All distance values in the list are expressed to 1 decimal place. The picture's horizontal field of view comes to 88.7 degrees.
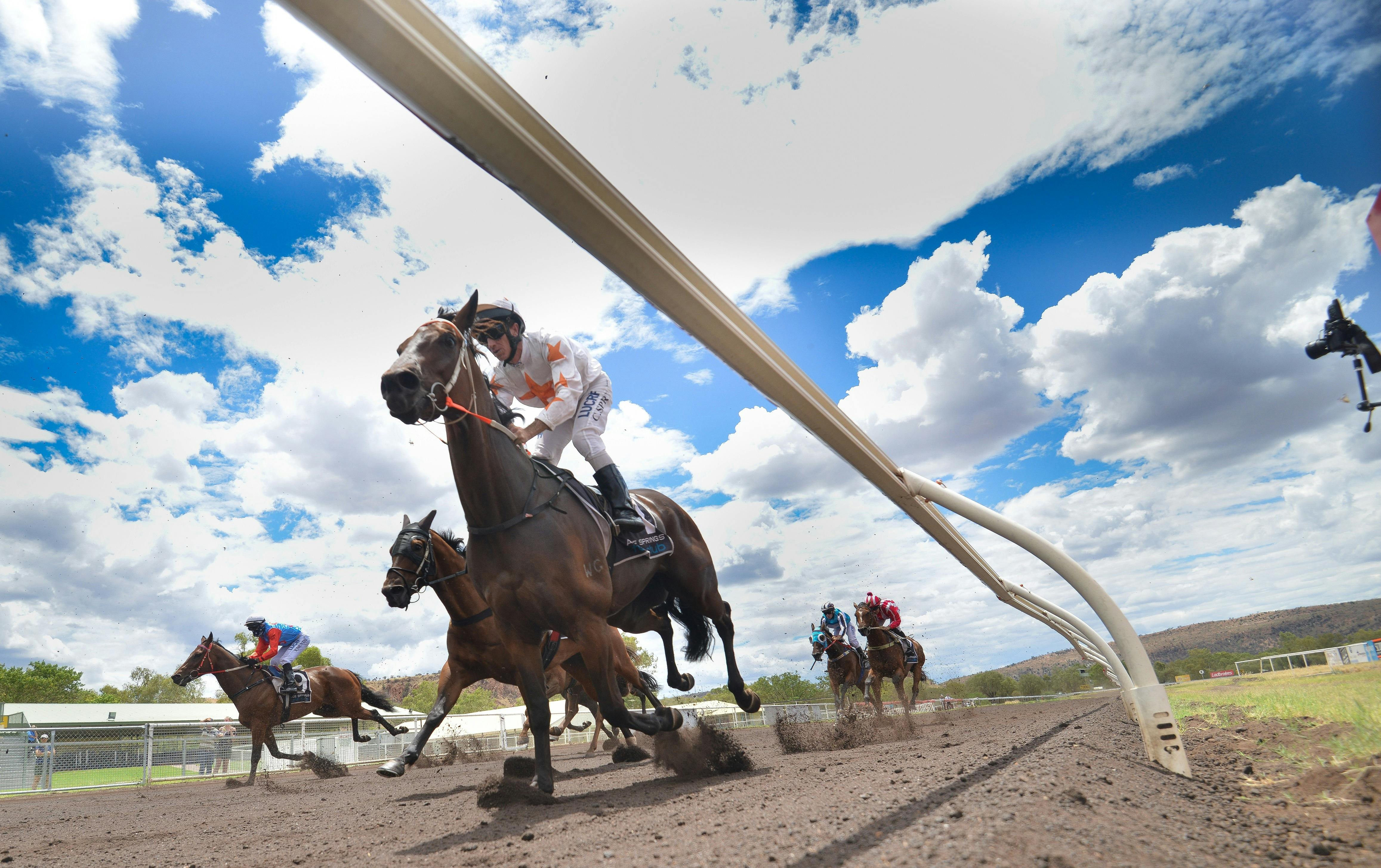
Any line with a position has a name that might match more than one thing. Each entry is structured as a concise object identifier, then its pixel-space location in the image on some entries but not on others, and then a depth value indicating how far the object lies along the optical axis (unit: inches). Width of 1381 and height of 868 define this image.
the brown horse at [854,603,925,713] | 517.3
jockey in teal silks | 551.2
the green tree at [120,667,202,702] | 2640.3
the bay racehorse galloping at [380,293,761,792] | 153.6
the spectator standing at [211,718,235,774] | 728.3
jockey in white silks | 185.5
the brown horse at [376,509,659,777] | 275.9
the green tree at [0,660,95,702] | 2358.5
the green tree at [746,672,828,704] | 1658.5
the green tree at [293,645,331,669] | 2716.5
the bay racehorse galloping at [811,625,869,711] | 542.9
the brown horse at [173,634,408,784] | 461.1
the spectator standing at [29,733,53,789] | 582.2
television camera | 88.8
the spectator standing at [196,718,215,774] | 687.1
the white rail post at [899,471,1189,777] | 109.3
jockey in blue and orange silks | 490.3
